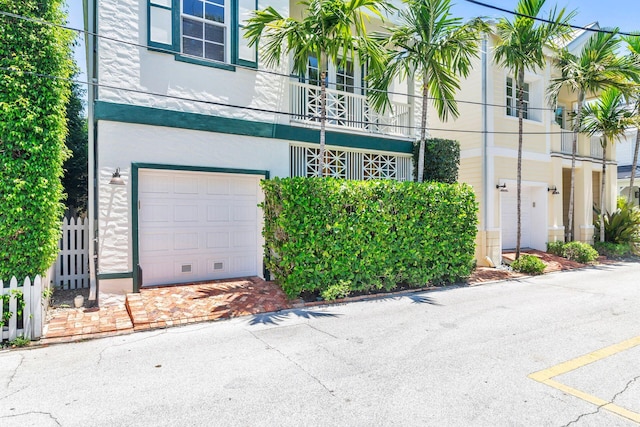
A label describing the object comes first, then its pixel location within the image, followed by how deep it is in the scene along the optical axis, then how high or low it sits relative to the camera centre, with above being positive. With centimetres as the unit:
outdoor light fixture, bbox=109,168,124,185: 686 +59
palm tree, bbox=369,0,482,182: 923 +402
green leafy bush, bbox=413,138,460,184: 1054 +144
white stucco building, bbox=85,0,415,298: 724 +162
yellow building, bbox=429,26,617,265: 1227 +199
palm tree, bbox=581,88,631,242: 1409 +359
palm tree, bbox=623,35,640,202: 1345 +566
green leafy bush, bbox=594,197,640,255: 1496 -68
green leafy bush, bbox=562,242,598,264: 1290 -144
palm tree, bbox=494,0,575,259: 1081 +521
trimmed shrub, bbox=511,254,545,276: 1109 -162
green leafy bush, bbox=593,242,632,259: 1426 -146
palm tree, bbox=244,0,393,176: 752 +370
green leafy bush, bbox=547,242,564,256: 1356 -134
